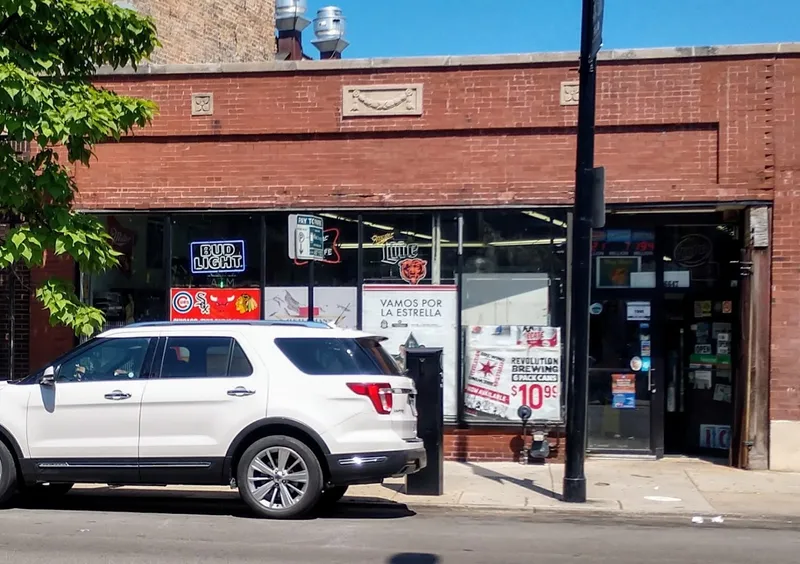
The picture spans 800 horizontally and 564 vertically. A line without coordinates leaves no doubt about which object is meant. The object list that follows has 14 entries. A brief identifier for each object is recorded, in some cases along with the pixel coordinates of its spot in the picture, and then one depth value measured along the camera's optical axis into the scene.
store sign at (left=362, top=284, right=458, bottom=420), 12.71
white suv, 8.68
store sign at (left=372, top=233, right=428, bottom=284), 12.80
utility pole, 9.70
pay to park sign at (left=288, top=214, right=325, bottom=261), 10.52
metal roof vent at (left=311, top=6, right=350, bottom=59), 24.36
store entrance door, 12.88
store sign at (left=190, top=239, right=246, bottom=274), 13.16
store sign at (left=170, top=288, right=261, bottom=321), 13.16
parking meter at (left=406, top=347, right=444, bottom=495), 10.03
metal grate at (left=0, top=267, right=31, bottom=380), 13.51
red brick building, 12.07
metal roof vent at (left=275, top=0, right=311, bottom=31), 24.14
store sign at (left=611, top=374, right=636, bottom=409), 12.91
